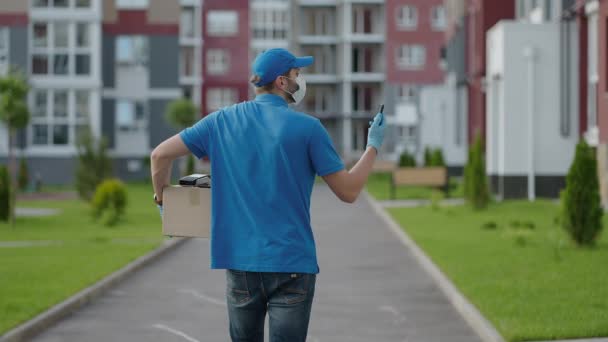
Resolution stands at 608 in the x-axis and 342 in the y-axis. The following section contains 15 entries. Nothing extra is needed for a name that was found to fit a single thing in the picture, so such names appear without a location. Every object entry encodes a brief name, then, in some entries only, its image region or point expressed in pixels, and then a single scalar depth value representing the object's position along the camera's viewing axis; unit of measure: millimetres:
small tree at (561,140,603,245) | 14938
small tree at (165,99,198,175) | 51275
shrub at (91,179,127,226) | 24062
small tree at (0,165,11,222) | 23188
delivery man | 4699
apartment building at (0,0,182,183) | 48938
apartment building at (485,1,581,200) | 28781
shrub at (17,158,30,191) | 41316
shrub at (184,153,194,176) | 37688
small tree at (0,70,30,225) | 23970
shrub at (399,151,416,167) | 48250
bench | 31922
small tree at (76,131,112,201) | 29406
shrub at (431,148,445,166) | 40406
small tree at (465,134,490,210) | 24469
